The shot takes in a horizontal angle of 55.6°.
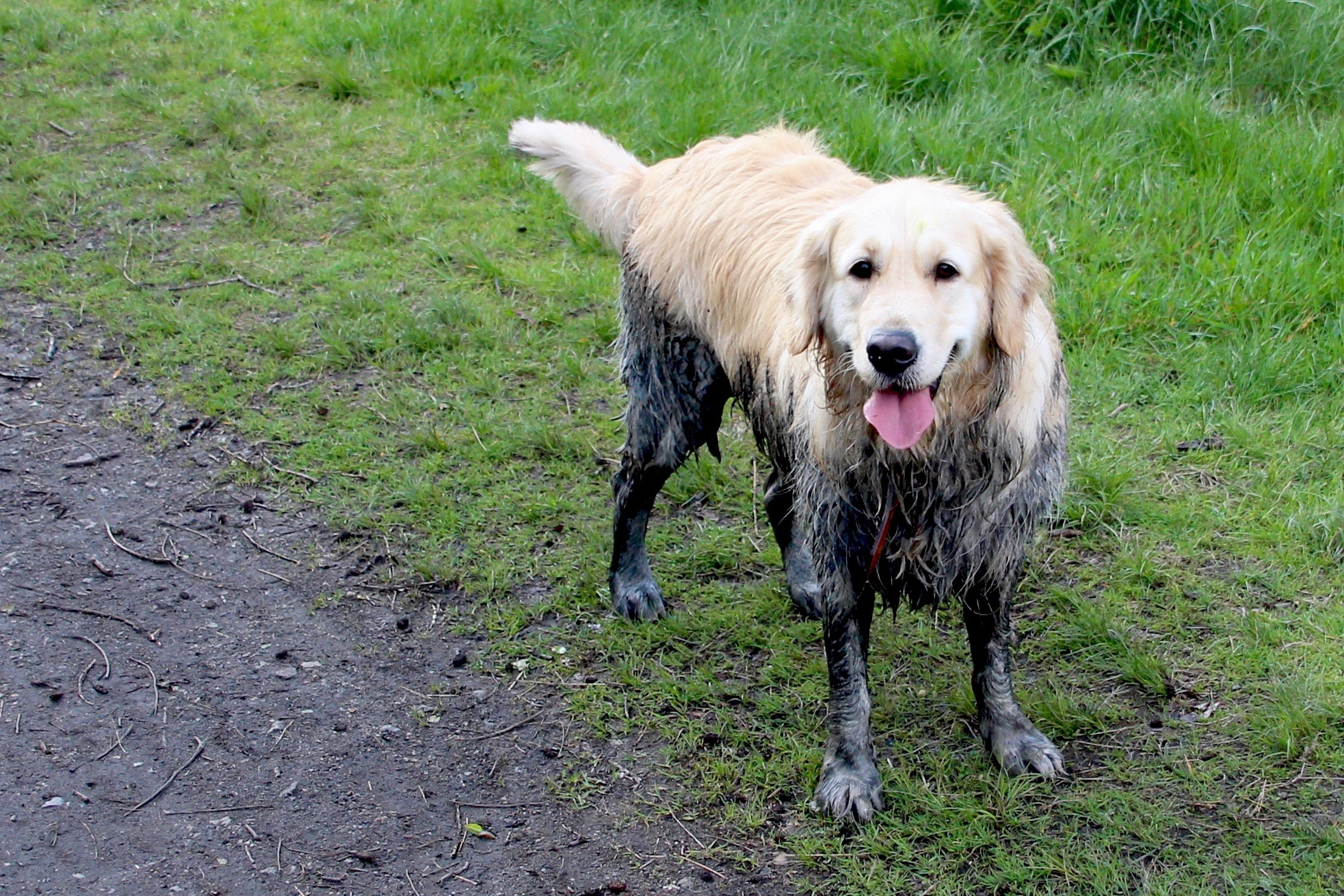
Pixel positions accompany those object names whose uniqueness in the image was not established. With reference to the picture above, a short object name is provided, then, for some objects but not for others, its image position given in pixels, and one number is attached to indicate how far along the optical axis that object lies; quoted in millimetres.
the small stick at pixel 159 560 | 4508
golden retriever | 2932
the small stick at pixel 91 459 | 5020
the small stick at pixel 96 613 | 4176
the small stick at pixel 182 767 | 3490
